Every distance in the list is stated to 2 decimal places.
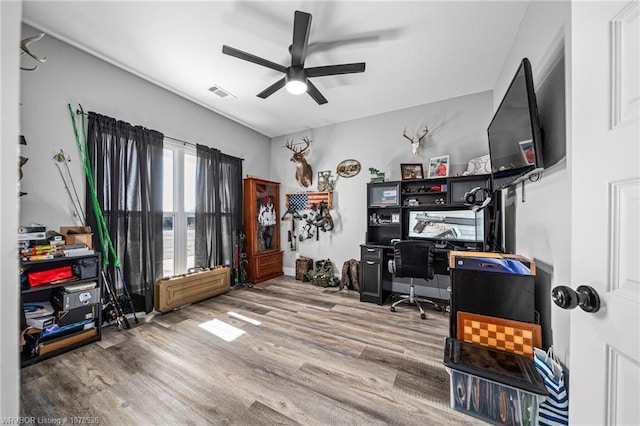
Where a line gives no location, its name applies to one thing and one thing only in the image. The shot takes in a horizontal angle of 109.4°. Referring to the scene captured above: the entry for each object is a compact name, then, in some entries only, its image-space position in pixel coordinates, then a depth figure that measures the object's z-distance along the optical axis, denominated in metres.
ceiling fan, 1.79
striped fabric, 1.16
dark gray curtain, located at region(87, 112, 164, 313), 2.42
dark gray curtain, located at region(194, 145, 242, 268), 3.43
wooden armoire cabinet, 4.06
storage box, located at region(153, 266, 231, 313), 2.79
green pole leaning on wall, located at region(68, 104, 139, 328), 2.30
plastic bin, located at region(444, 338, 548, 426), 1.16
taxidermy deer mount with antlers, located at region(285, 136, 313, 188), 4.16
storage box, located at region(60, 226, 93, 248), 2.10
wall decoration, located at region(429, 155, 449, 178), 3.14
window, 3.17
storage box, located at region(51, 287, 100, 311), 1.96
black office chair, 2.70
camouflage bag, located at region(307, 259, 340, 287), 3.88
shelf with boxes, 1.81
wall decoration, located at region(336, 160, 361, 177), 3.90
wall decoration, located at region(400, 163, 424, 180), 3.33
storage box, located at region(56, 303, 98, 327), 1.94
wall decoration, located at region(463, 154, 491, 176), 2.82
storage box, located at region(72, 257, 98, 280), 2.05
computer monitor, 2.91
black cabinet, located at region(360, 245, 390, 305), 3.11
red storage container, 1.80
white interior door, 0.54
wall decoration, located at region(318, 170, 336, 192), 4.11
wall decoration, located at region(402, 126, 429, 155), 3.32
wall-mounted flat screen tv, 1.40
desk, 3.11
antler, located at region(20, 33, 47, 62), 1.52
